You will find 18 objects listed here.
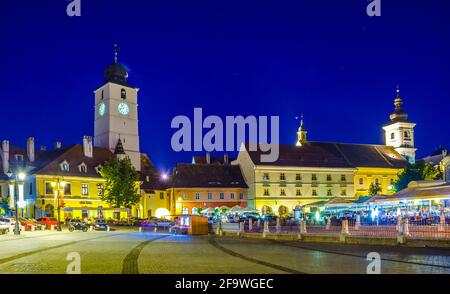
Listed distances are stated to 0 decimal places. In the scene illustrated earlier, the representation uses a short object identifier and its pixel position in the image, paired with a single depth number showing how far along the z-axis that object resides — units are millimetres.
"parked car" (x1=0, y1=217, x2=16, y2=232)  40062
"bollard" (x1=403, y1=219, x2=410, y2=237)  24141
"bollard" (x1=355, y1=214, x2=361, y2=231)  28312
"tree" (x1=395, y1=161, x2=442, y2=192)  61688
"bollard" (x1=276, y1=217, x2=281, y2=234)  33866
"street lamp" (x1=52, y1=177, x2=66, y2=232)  43250
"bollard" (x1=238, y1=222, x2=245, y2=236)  37194
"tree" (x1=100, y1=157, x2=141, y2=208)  63938
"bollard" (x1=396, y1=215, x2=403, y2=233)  24533
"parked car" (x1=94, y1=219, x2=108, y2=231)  47250
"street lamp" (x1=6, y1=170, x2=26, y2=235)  36531
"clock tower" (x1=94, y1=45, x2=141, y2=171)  83125
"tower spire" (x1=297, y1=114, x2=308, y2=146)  87188
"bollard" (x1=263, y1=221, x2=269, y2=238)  34562
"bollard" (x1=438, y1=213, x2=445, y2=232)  23156
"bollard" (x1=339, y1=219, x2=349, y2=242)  27483
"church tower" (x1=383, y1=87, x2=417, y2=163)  88750
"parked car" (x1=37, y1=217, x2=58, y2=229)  48131
